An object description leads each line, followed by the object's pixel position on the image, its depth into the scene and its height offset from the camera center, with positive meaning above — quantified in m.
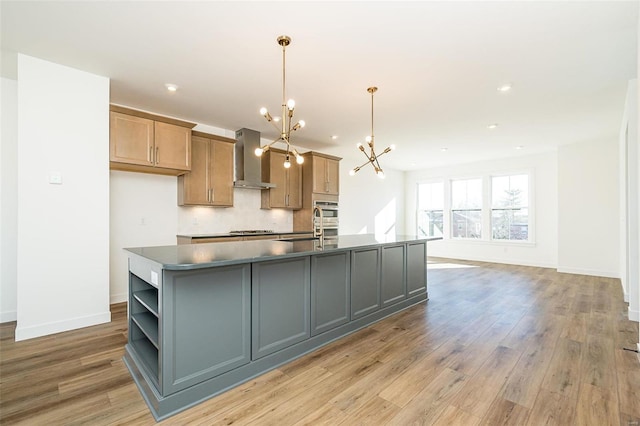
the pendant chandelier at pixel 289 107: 2.53 +0.90
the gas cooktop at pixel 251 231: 4.90 -0.31
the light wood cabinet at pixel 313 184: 5.97 +0.62
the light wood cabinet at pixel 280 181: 5.62 +0.65
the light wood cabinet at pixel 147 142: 3.62 +0.94
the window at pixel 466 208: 8.13 +0.16
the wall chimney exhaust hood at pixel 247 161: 5.13 +0.93
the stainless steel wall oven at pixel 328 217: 6.04 -0.07
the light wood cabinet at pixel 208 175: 4.54 +0.62
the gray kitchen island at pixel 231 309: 1.84 -0.74
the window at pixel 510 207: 7.31 +0.17
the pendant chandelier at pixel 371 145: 3.55 +0.83
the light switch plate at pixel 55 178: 3.04 +0.37
